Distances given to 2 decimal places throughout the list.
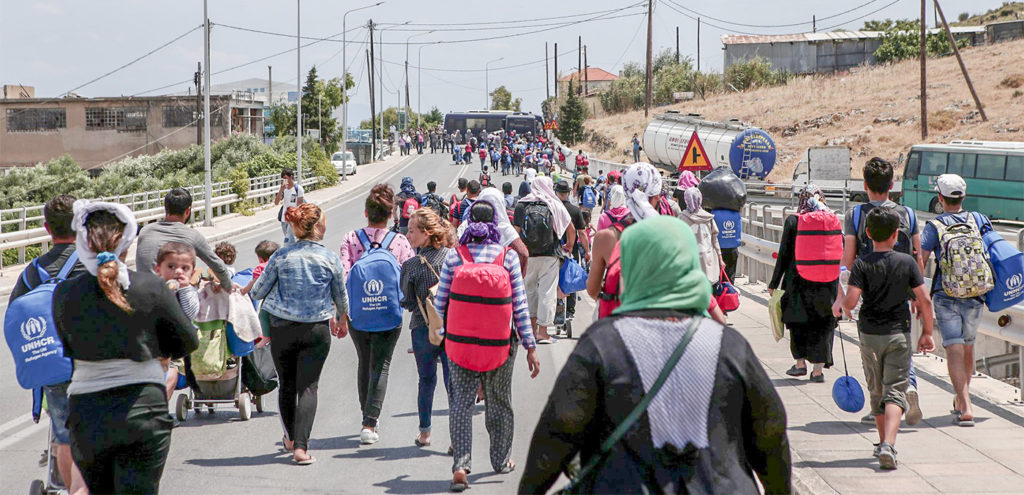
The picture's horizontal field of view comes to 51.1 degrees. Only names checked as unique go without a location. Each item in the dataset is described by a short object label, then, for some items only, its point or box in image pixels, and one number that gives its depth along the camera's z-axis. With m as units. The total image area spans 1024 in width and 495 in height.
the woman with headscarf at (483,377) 6.65
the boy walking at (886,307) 6.71
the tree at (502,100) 164.88
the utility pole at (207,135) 31.96
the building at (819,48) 94.62
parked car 60.16
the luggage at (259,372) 8.38
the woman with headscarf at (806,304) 9.16
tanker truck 41.94
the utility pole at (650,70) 61.25
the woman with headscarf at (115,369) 4.40
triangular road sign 15.95
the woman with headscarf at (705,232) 8.41
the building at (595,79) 169.30
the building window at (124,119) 72.25
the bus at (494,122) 85.88
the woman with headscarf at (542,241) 11.19
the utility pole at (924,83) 44.59
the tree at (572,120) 81.25
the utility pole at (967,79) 45.00
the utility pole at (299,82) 43.00
